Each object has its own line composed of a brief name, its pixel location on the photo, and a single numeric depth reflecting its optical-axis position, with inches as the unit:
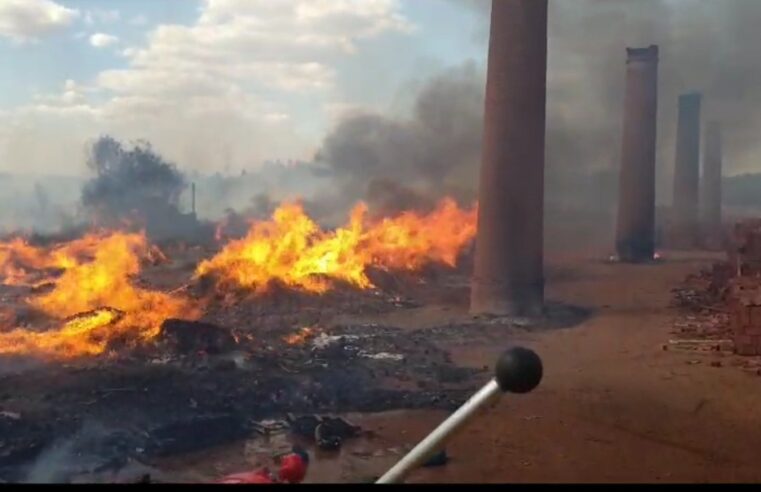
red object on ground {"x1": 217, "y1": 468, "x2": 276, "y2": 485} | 165.2
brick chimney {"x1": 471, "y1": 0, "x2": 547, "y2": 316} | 545.0
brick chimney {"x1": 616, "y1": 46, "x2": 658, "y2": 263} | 963.3
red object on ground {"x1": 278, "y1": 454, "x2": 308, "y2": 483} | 175.9
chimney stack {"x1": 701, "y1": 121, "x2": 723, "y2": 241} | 1224.2
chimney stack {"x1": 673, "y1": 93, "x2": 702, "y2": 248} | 1237.1
